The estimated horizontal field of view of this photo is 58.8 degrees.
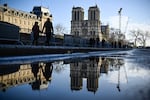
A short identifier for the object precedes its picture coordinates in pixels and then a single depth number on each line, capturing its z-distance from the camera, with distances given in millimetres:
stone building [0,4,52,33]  45422
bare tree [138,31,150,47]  77982
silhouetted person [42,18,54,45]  8064
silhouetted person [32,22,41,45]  7664
